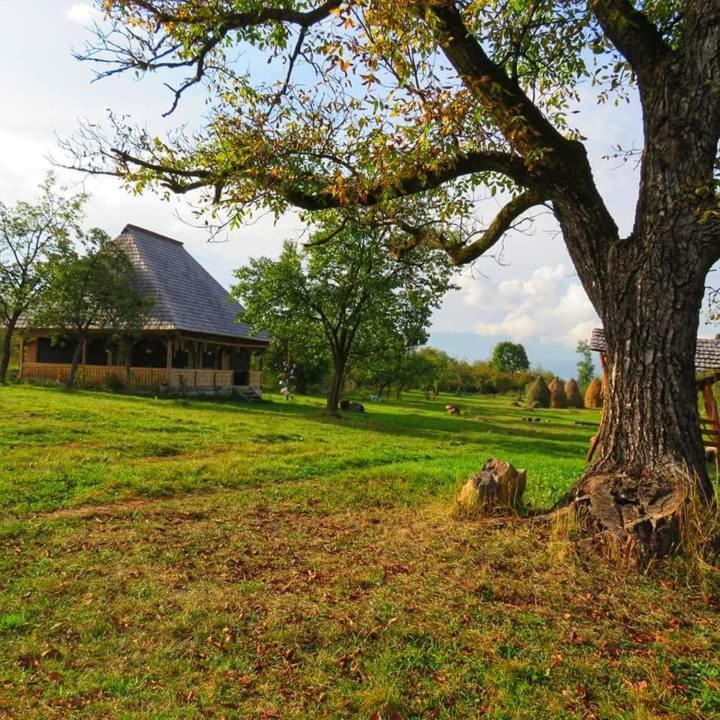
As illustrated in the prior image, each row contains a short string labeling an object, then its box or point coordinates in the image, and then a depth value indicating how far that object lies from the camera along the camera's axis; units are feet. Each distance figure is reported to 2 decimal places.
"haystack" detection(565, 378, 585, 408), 149.07
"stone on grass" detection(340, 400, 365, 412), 84.01
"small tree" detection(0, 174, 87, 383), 83.30
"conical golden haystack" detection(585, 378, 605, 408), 146.30
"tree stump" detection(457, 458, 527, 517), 19.51
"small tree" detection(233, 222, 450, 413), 67.15
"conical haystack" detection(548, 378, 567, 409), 146.72
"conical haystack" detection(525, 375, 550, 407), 145.60
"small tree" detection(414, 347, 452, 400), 114.93
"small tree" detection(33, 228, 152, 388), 75.56
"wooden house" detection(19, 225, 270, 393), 81.00
